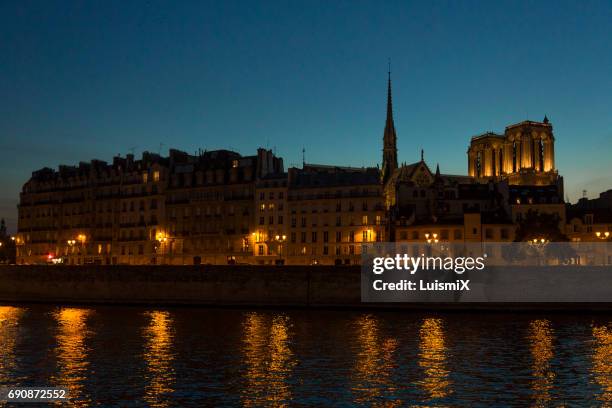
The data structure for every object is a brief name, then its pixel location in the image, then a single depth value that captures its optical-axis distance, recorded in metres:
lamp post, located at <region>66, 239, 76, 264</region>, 104.64
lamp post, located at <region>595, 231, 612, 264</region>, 89.80
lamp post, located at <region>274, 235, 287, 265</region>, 89.56
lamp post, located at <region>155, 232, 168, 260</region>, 97.49
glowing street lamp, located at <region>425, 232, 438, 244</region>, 85.27
